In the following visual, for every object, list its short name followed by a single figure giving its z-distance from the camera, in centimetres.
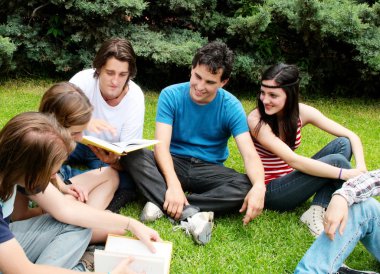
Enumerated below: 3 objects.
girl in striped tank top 347
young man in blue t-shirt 339
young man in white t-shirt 359
